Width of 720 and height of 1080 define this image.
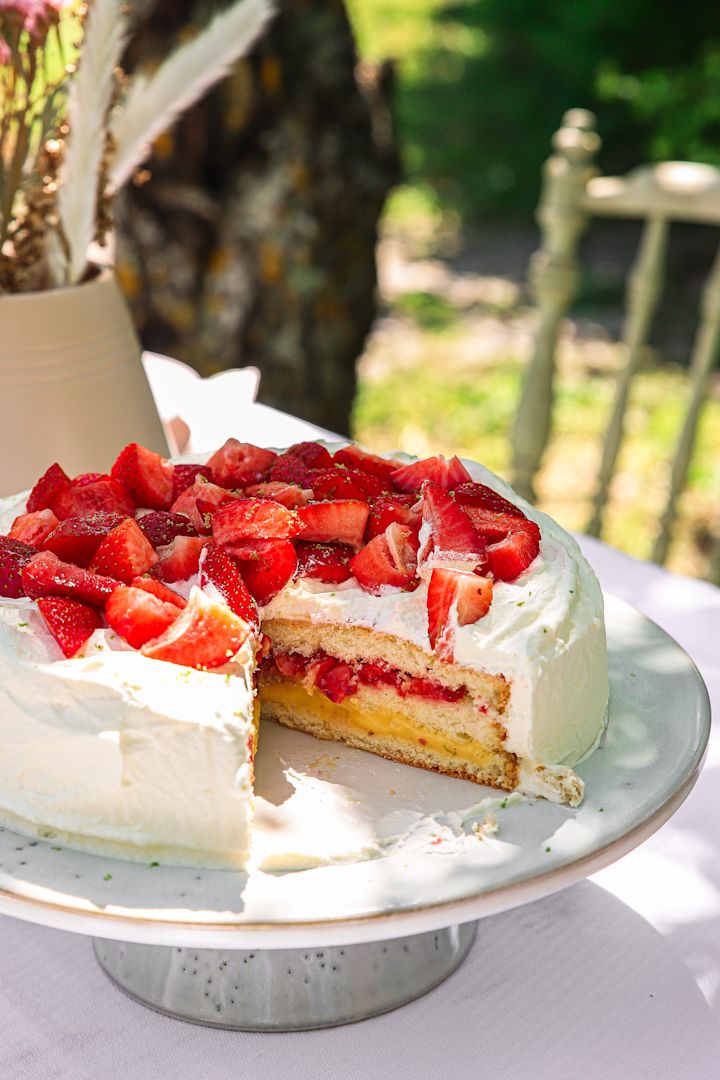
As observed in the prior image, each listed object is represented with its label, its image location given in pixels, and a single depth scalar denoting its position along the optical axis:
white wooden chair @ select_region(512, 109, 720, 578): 1.37
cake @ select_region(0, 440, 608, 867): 0.81
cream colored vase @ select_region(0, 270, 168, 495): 0.99
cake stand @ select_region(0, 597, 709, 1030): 0.75
